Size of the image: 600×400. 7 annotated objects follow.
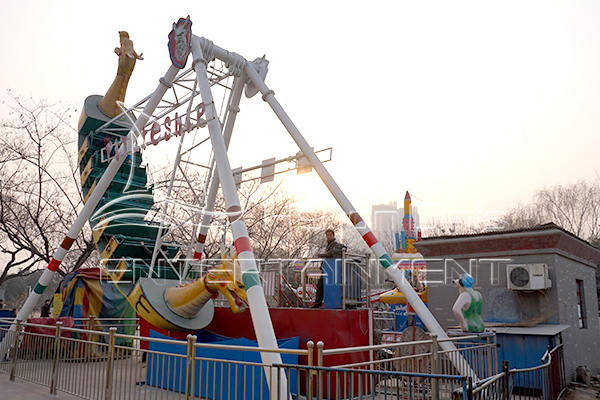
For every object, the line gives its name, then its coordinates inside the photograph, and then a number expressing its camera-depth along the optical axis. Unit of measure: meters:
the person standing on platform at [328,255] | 9.95
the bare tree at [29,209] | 21.47
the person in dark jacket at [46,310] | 21.08
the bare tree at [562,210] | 41.38
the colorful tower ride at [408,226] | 42.62
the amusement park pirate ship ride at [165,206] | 8.51
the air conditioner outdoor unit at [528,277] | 11.03
